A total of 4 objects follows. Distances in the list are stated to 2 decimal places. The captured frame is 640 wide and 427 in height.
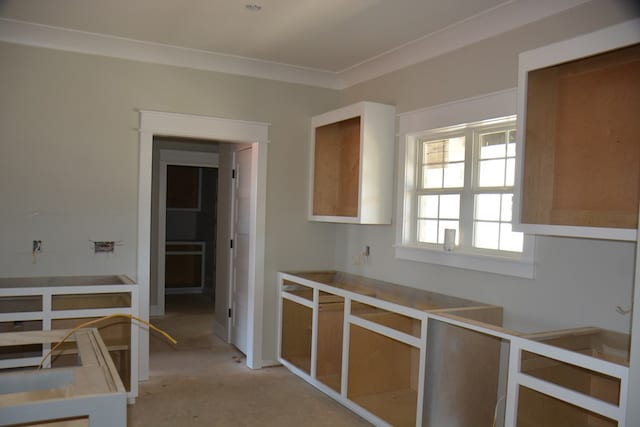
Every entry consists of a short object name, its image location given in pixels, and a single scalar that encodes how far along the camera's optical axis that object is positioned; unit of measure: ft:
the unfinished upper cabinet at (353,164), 13.37
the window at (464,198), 10.73
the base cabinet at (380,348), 9.46
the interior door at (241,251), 16.46
